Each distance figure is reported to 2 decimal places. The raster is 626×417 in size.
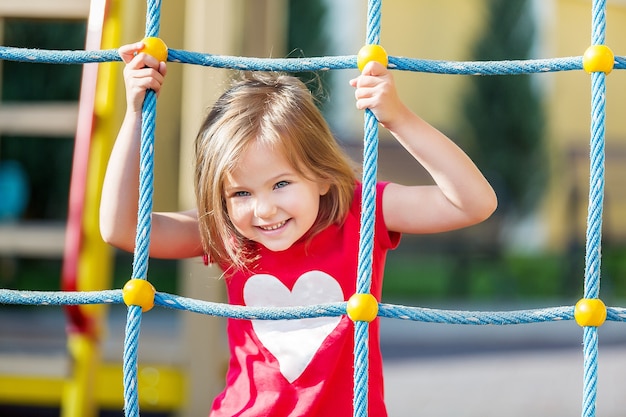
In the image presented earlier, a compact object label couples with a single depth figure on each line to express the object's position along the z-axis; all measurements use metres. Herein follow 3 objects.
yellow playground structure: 2.46
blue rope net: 1.89
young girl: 1.92
